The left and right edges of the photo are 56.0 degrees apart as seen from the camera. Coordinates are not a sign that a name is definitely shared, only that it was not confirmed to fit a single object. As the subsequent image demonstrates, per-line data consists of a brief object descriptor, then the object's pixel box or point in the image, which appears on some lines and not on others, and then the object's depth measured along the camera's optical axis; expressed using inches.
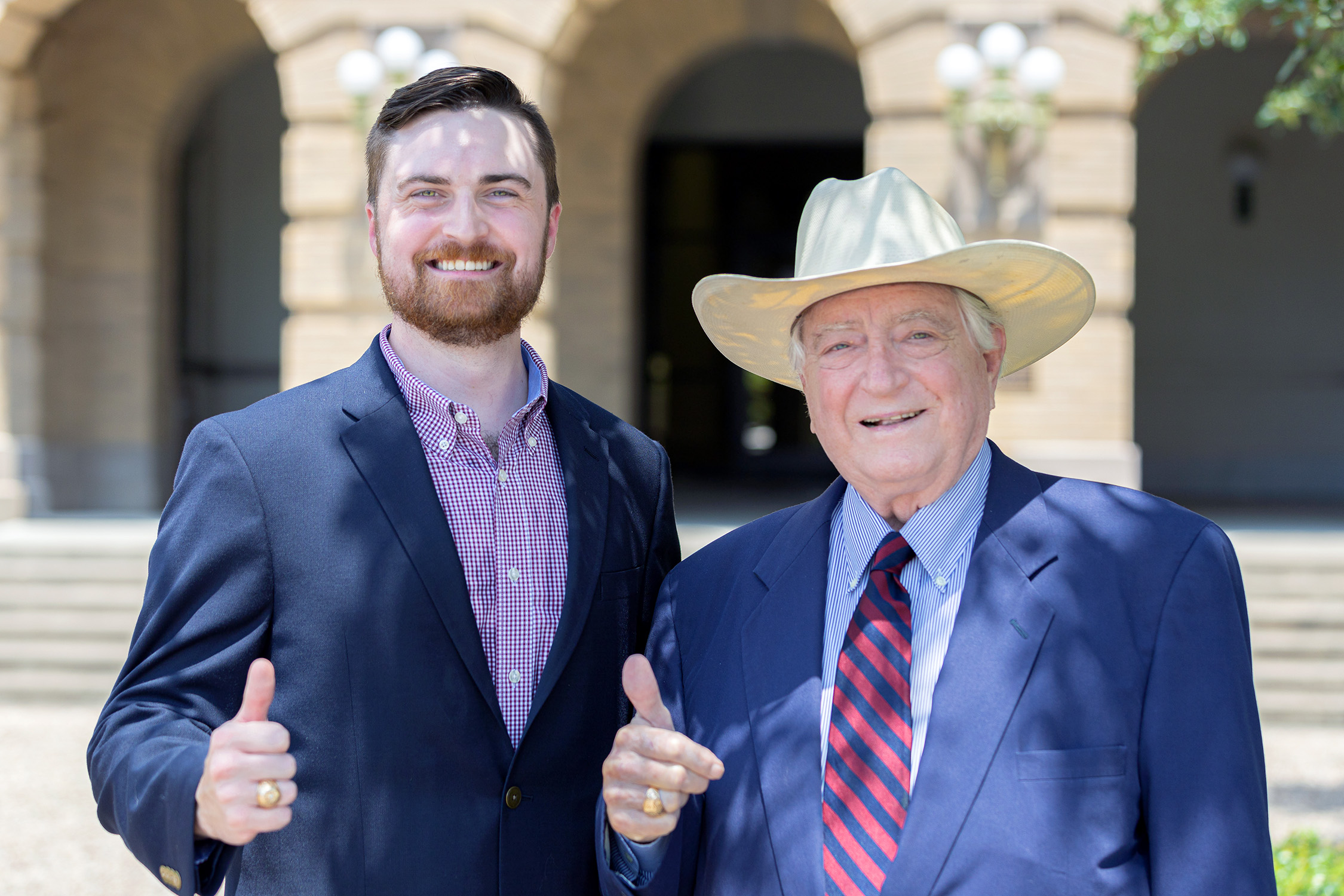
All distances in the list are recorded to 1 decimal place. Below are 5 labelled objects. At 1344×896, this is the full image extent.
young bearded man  81.9
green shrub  138.2
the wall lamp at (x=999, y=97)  354.9
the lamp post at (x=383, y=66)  367.6
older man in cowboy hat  69.9
